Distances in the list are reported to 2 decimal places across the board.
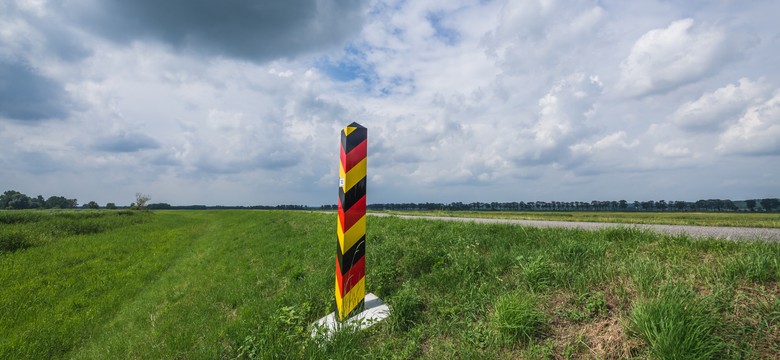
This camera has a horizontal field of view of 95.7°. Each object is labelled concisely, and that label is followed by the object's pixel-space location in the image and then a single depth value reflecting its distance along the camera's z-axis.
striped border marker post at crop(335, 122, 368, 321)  4.96
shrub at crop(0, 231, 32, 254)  19.25
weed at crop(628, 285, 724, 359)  2.92
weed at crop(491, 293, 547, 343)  3.73
